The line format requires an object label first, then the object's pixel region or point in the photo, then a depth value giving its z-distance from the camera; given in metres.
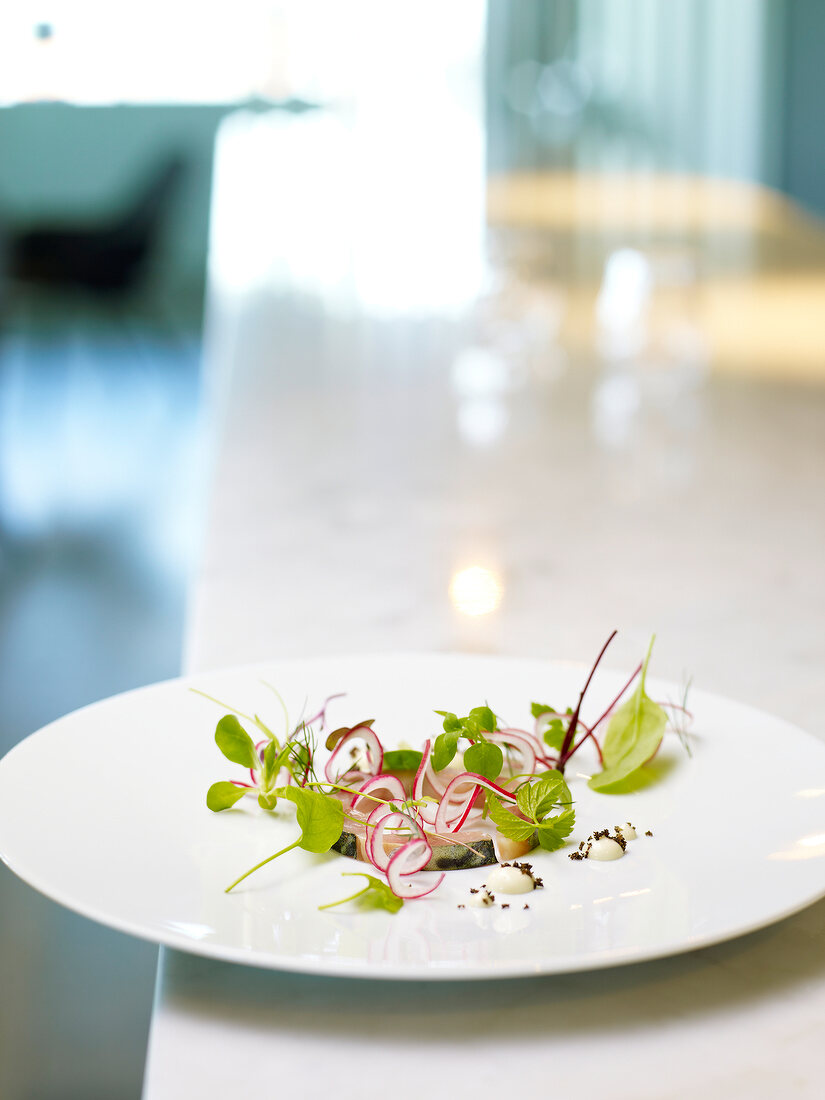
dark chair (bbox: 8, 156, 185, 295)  5.00
